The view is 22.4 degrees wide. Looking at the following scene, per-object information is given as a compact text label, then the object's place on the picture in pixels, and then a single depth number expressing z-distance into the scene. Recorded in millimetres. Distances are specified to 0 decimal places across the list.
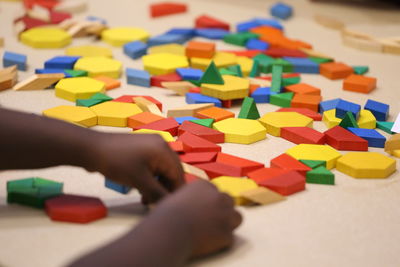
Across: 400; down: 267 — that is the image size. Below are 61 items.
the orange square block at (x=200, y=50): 1132
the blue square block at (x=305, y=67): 1127
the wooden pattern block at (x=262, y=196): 843
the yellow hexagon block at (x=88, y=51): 1151
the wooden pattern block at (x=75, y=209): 802
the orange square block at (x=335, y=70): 1112
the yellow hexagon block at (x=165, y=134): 927
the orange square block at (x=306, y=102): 1023
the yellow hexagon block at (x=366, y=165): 896
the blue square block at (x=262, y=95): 1039
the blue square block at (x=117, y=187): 844
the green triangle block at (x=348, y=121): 972
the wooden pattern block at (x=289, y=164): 888
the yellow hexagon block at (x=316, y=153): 908
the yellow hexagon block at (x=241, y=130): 949
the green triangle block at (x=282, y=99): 1030
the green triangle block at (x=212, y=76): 1035
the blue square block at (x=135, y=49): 1158
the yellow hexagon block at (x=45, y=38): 1186
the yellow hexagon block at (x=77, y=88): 1025
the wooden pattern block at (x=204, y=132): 943
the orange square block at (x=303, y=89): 1053
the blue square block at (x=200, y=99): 1021
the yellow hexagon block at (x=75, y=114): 962
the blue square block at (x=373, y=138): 952
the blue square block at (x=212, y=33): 1241
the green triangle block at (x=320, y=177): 879
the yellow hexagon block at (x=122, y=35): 1205
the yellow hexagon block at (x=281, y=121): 969
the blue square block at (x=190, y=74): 1071
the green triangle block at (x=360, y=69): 1131
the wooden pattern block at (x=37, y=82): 1051
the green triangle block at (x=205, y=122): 963
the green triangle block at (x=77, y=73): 1074
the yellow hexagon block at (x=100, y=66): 1088
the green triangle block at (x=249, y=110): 990
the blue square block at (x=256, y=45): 1185
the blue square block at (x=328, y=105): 1016
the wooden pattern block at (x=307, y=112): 1004
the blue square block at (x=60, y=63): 1098
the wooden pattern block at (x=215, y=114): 982
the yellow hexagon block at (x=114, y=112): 972
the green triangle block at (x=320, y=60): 1148
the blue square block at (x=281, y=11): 1349
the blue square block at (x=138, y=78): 1074
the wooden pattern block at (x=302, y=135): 944
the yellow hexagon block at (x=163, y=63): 1101
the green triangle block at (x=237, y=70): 1089
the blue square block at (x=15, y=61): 1110
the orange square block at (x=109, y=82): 1063
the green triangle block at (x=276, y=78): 1053
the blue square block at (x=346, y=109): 993
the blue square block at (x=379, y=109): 1009
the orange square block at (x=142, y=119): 962
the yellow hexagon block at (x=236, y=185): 844
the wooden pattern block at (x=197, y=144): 913
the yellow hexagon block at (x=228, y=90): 1021
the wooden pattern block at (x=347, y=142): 939
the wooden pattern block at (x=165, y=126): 949
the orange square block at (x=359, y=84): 1078
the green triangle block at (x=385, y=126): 983
